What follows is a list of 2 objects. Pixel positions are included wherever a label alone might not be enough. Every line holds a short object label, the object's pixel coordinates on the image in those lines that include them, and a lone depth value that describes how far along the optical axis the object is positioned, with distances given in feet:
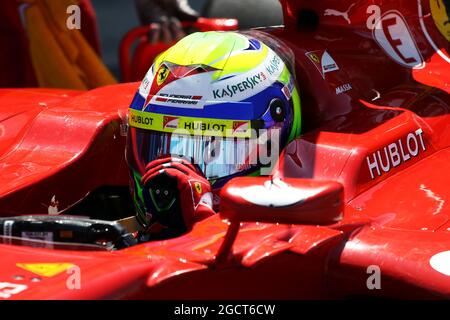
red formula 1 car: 14.48
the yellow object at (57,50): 38.96
